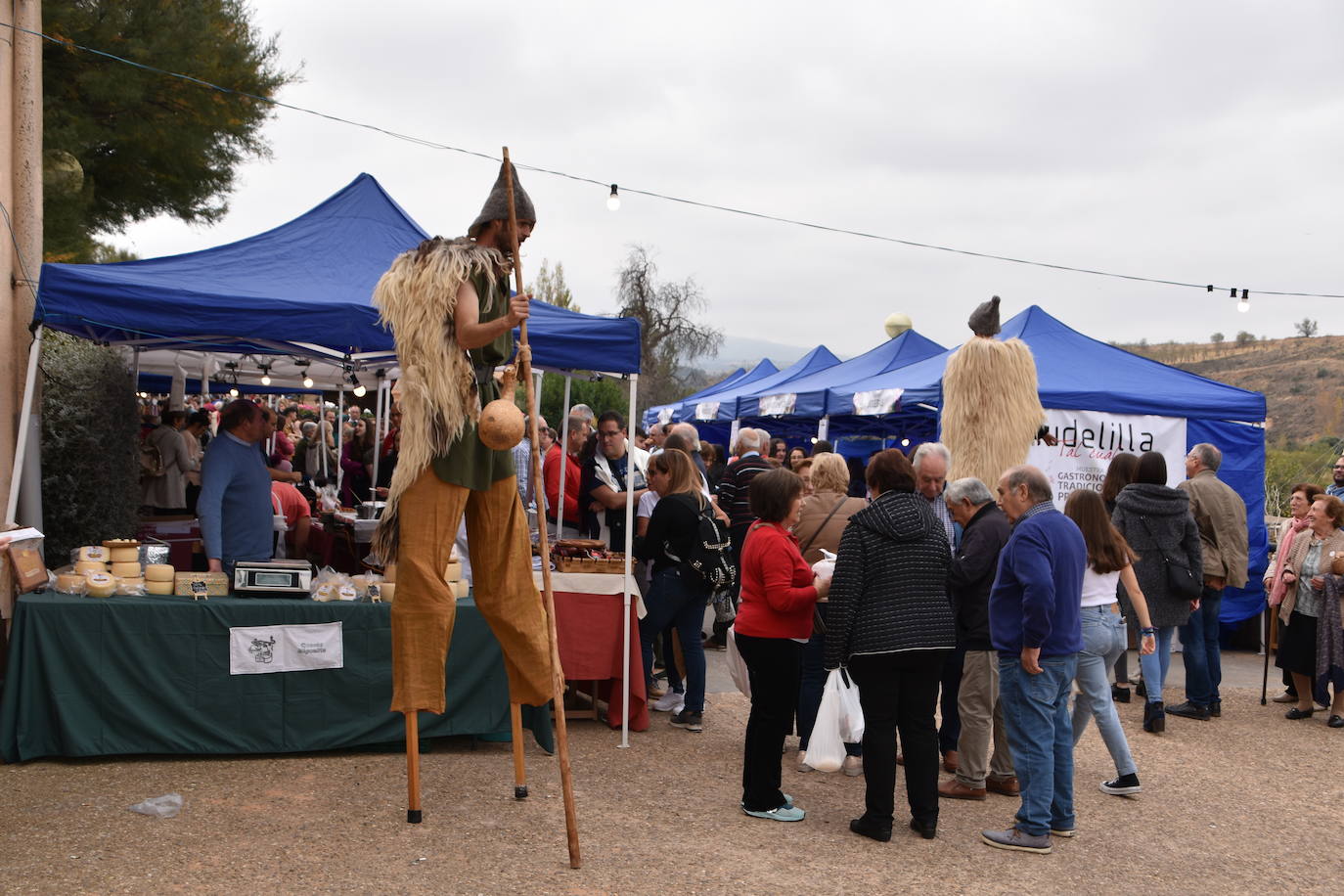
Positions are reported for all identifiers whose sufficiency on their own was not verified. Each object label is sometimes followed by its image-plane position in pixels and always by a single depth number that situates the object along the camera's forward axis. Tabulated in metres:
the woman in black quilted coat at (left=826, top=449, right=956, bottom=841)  4.20
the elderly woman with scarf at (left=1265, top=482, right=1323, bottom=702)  7.39
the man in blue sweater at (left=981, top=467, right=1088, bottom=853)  4.15
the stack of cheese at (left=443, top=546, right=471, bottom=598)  5.41
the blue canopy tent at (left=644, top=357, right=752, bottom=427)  16.66
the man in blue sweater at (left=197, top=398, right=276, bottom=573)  5.34
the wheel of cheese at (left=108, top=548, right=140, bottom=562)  5.06
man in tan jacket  7.10
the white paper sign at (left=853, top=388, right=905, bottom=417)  9.60
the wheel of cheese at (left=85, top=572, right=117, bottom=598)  4.90
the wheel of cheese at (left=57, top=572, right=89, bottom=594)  4.91
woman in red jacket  4.38
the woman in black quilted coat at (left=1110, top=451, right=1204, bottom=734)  6.60
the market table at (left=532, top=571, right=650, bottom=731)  5.86
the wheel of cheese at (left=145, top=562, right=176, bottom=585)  5.03
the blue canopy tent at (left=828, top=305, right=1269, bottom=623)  9.36
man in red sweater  8.04
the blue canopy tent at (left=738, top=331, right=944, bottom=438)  11.52
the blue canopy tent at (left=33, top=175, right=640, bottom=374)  5.04
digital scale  5.09
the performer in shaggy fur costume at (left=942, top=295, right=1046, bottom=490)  6.78
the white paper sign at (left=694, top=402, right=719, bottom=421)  14.30
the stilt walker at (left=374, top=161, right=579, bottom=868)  3.86
